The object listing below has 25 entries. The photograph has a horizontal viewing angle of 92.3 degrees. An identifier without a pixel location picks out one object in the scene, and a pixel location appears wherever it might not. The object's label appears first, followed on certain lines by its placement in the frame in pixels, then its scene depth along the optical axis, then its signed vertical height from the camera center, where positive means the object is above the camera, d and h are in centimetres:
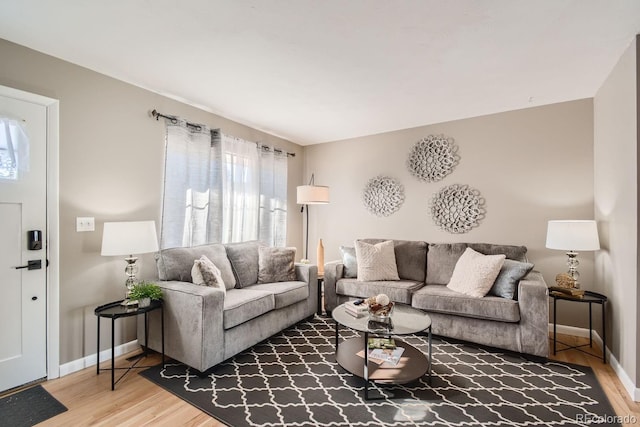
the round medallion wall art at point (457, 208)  378 +6
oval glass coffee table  212 -113
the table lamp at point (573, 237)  268 -21
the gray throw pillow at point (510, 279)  285 -62
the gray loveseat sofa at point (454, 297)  266 -84
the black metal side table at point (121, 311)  228 -77
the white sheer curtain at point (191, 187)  319 +27
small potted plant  242 -66
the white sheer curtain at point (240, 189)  376 +29
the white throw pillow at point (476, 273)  294 -60
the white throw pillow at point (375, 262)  364 -59
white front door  218 -23
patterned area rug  191 -128
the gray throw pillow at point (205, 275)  272 -57
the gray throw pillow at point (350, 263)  384 -64
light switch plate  253 -10
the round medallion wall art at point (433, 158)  395 +72
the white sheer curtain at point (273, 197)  434 +22
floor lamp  405 +23
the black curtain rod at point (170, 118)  306 +96
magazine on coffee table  233 -113
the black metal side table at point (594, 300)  263 -76
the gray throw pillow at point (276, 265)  352 -61
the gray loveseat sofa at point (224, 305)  238 -82
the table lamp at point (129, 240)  240 -23
